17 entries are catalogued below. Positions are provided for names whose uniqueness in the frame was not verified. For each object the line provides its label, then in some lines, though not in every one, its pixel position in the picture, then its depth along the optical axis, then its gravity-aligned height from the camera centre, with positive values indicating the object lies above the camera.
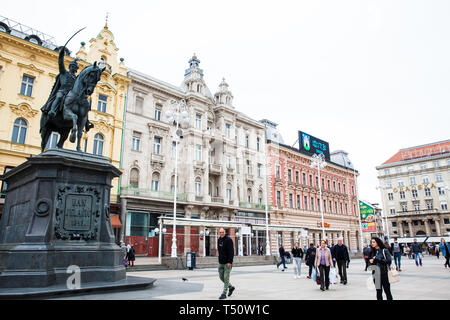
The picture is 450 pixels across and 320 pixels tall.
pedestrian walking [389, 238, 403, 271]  17.95 -0.62
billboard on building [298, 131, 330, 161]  48.66 +14.69
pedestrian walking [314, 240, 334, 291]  10.19 -0.65
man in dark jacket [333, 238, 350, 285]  11.80 -0.57
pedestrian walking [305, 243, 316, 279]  13.71 -0.57
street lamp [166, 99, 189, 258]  21.30 +7.54
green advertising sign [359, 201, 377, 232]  45.22 +3.52
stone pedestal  7.43 +0.53
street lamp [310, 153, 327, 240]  34.83 +8.36
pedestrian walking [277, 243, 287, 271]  20.50 -0.63
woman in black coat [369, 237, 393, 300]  6.50 -0.48
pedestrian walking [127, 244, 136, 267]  20.95 -0.68
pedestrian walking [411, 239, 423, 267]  21.87 -0.52
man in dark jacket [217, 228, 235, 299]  8.05 -0.32
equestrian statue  9.55 +4.06
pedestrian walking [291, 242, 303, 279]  14.83 -0.76
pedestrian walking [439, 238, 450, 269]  17.62 -0.43
